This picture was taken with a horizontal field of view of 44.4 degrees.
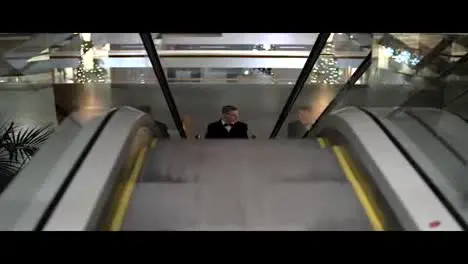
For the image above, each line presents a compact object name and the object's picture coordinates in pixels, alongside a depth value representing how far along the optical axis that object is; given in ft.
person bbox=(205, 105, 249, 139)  19.98
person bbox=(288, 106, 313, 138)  25.22
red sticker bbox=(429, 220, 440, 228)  7.93
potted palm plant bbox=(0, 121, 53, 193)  10.50
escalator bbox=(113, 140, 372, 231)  9.98
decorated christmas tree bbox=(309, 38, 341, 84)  25.55
